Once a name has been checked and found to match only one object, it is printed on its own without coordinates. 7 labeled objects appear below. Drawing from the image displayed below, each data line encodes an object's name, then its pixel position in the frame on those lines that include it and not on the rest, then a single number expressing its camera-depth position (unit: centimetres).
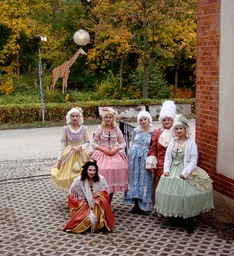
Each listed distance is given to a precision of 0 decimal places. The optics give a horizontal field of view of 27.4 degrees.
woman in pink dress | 749
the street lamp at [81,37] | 2175
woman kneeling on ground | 681
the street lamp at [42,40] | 1967
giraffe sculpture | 2354
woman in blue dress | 745
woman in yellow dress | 789
